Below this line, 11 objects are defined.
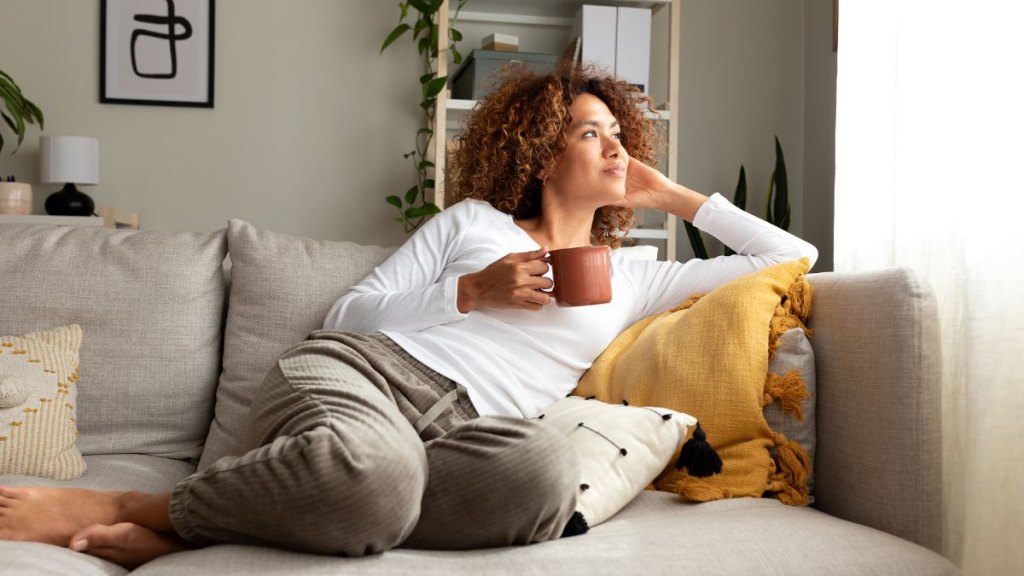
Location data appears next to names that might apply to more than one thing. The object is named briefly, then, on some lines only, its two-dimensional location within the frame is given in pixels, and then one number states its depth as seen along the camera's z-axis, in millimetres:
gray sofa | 1131
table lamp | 3201
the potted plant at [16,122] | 3064
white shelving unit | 3314
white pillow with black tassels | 1316
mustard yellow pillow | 1427
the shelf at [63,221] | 3043
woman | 1086
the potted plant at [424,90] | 3332
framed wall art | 3535
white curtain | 1550
